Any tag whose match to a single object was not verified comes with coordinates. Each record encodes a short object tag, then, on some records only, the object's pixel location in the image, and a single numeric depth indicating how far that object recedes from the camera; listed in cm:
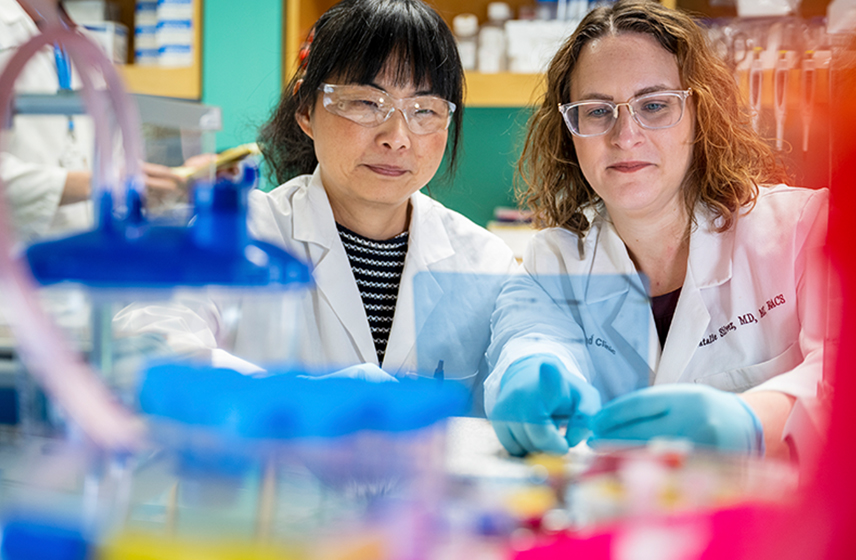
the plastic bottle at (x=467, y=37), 262
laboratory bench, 35
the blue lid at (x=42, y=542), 38
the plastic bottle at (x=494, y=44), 263
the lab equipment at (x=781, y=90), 142
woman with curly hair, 94
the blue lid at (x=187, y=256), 36
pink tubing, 36
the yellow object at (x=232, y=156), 116
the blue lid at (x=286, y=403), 34
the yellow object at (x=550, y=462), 49
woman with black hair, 108
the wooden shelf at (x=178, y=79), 267
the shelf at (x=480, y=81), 261
